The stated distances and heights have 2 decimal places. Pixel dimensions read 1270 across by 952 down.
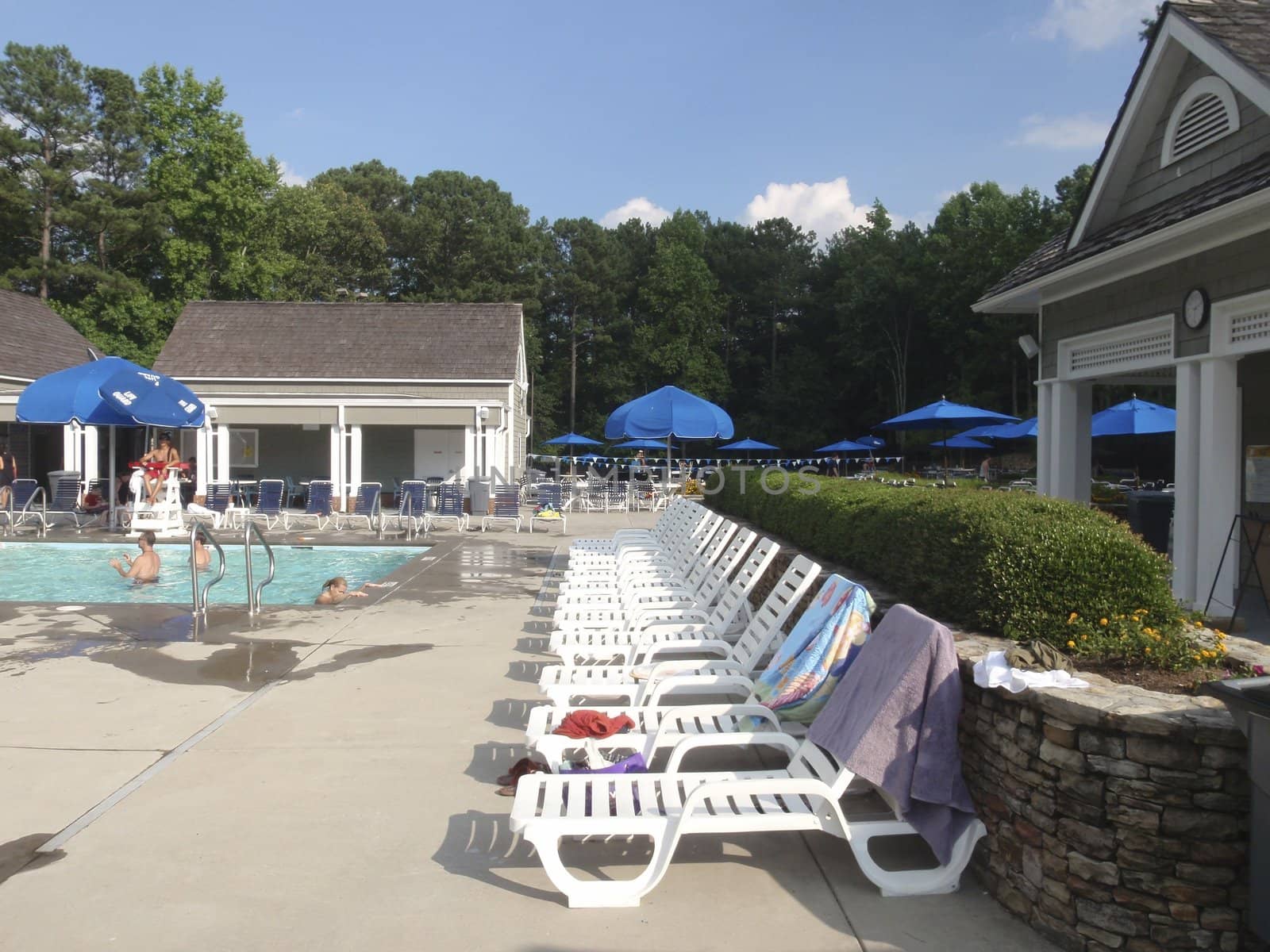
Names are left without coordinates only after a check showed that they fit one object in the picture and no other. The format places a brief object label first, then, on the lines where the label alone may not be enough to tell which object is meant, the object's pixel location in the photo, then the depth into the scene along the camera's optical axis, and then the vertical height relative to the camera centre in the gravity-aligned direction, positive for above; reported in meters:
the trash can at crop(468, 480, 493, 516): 19.33 -0.53
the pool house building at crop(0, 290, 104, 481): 20.89 +2.56
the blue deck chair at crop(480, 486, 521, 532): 17.72 -0.67
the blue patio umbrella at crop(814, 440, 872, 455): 36.38 +0.86
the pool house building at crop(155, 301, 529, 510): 21.89 +2.03
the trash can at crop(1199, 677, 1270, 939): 2.62 -0.85
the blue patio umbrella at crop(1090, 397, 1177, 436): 17.64 +0.95
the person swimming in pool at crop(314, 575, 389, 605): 9.46 -1.26
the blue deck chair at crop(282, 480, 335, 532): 17.38 -0.60
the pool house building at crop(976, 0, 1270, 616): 7.50 +1.80
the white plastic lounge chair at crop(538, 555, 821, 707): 4.91 -1.13
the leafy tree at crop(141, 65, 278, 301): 38.31 +11.91
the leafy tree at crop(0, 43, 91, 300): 36.19 +13.69
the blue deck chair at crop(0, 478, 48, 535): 16.33 -0.75
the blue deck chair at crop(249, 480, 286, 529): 17.20 -0.52
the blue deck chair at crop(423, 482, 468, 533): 17.12 -0.69
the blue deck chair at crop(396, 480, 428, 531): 16.95 -0.61
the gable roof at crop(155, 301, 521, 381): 22.88 +3.33
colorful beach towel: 4.32 -0.90
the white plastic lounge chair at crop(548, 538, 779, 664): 5.99 -1.09
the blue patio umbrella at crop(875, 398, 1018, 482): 20.44 +1.19
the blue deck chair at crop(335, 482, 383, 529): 17.91 -0.80
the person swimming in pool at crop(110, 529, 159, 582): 11.70 -1.22
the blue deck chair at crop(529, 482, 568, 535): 18.80 -0.63
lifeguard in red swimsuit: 15.98 +0.07
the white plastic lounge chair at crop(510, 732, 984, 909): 3.35 -1.29
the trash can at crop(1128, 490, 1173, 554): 11.51 -0.58
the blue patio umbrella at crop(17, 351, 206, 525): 14.45 +1.15
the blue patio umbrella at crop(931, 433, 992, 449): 29.71 +0.86
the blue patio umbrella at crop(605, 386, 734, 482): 13.28 +0.74
